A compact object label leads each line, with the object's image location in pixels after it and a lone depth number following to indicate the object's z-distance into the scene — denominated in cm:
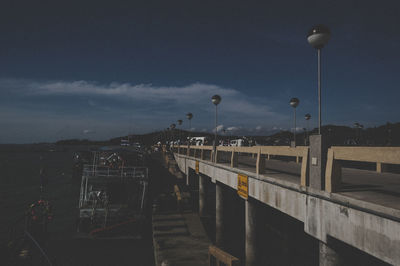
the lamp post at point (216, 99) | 1822
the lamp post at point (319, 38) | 678
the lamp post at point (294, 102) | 1888
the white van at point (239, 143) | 3819
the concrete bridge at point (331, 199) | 445
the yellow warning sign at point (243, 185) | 1016
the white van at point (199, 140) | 5526
